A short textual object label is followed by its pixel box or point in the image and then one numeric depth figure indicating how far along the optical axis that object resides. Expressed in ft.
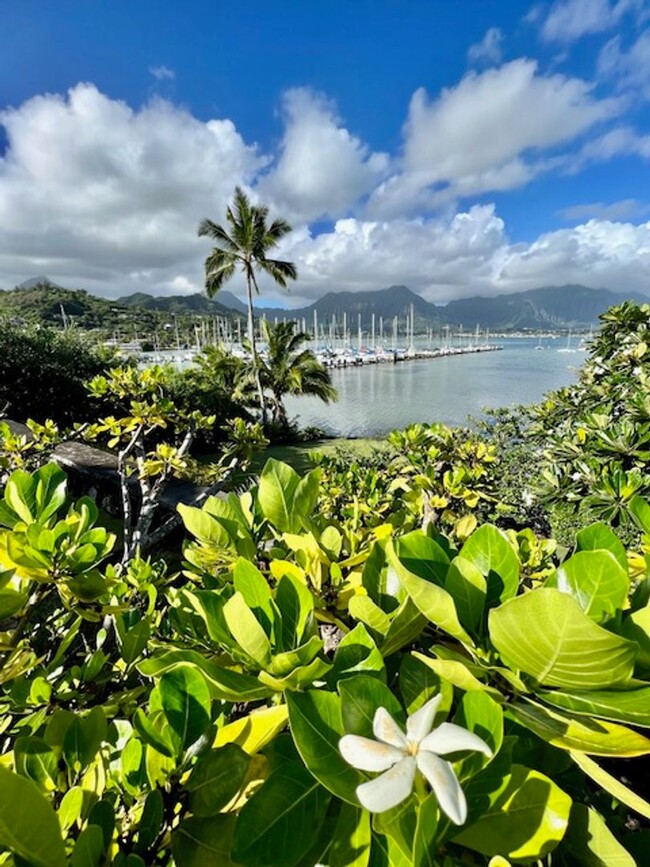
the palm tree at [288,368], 67.10
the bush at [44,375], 42.83
